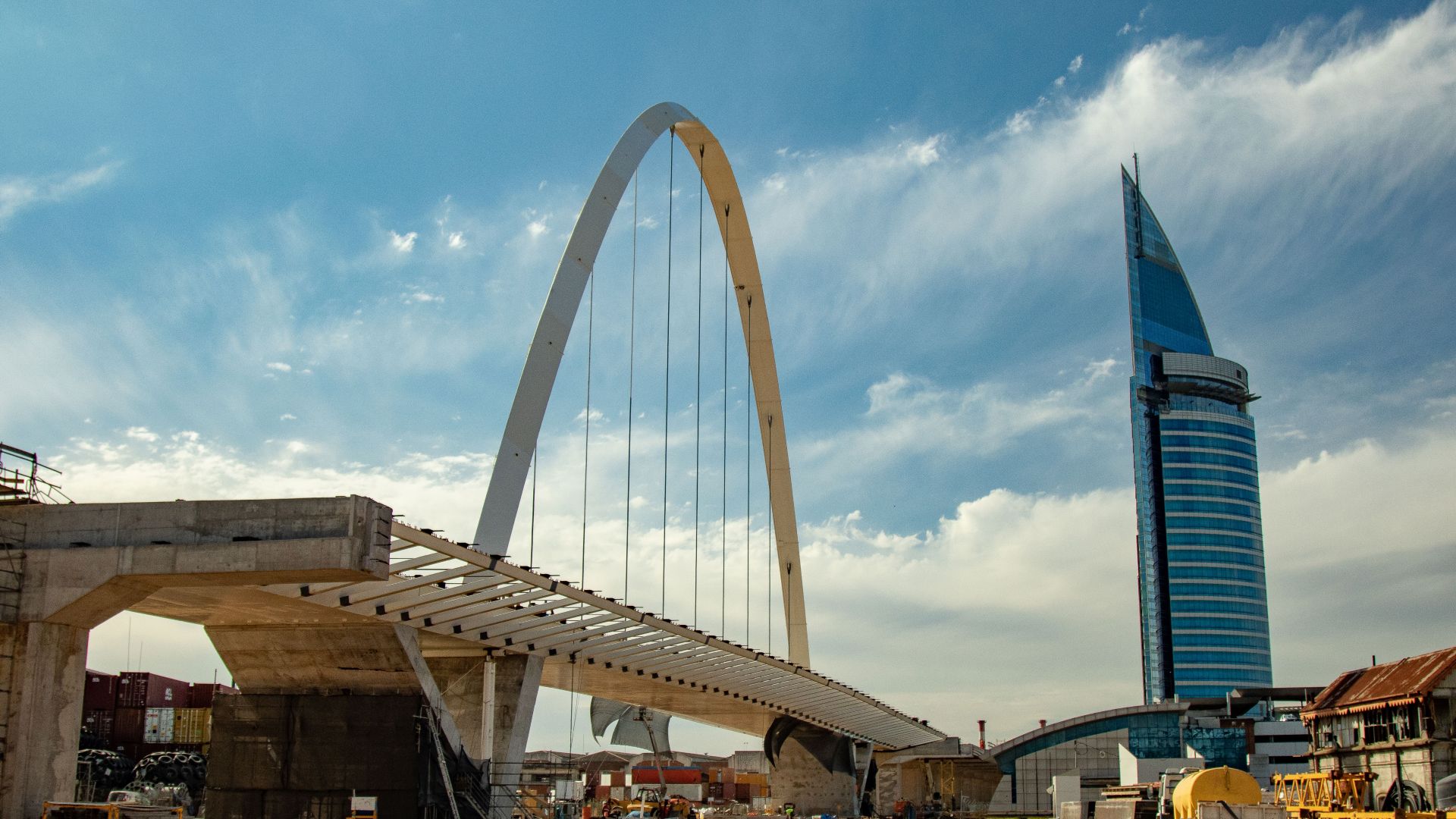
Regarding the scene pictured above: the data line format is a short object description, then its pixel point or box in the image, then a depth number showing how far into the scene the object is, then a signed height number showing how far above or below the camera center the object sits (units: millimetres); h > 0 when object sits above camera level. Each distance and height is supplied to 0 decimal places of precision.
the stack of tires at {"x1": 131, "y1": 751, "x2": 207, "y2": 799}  53094 -2576
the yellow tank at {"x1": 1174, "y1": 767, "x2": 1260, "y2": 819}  35000 -1881
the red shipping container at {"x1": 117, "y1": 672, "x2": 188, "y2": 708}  62469 +598
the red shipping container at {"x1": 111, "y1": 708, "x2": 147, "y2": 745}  61438 -1016
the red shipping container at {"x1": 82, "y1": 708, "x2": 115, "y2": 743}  61031 -888
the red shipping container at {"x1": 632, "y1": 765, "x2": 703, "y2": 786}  127438 -6260
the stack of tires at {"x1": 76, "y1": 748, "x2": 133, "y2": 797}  51531 -2525
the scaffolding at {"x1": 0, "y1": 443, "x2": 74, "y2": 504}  24469 +4022
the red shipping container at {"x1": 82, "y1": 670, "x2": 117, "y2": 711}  62031 +480
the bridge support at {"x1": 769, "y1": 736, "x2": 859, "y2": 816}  84250 -4526
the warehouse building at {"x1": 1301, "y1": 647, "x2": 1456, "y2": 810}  43094 -183
